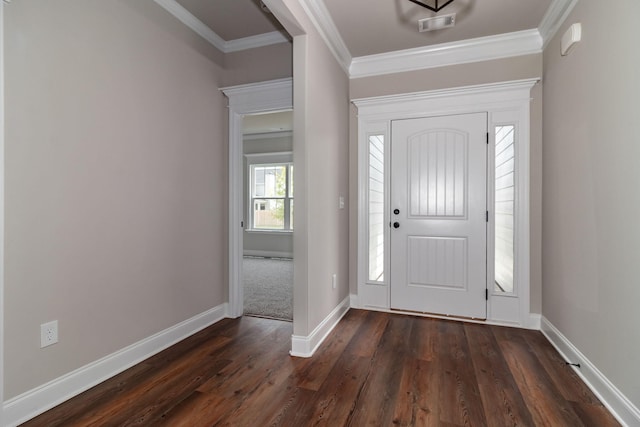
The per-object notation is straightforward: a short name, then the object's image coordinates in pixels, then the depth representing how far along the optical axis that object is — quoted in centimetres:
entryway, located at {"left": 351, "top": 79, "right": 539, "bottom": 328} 301
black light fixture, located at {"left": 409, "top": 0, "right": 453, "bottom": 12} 247
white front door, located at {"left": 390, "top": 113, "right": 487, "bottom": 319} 312
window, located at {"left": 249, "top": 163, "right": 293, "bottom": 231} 715
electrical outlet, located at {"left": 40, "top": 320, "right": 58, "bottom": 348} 174
